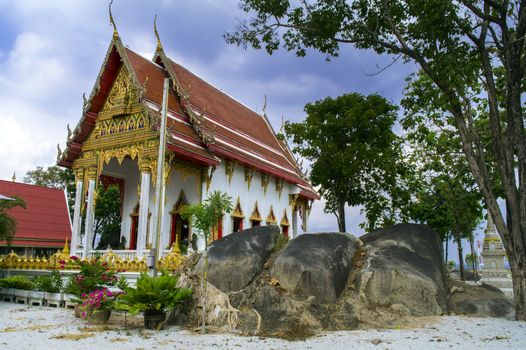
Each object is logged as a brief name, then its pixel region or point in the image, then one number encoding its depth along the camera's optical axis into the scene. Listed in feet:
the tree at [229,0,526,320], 32.53
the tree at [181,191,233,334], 33.42
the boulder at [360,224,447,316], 29.30
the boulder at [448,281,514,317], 31.45
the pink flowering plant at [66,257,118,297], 33.68
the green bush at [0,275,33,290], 43.01
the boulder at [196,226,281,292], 30.42
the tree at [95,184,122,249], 93.43
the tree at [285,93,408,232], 76.48
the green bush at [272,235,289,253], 33.42
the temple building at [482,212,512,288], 79.25
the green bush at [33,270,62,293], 41.71
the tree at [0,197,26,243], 42.39
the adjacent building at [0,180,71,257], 69.46
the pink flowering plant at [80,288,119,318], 29.60
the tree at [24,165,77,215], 113.08
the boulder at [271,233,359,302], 29.04
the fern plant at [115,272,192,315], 26.91
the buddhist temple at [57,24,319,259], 50.78
